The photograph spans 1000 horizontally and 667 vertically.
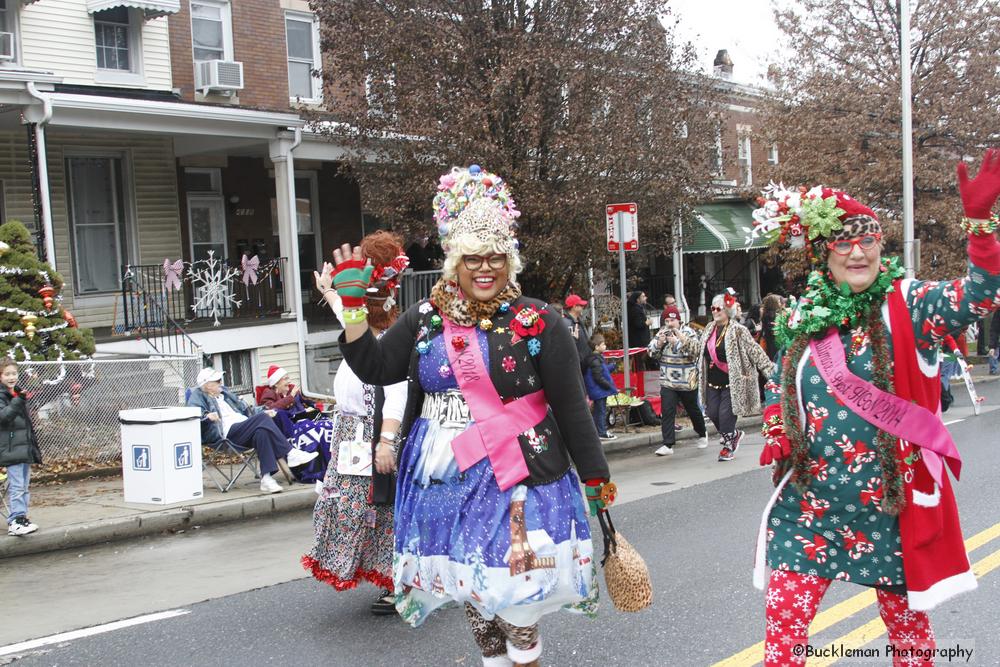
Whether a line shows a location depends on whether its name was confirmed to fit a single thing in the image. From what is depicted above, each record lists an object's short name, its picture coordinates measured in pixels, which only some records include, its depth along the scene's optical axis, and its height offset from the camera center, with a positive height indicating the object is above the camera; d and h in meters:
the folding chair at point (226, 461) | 10.04 -1.93
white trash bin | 9.16 -1.52
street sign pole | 12.98 +0.03
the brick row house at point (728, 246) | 23.72 +0.38
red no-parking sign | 12.95 +0.54
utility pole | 18.00 +2.46
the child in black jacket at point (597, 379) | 11.09 -1.20
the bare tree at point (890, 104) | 20.09 +3.04
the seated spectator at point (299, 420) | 9.66 -1.40
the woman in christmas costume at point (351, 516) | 5.50 -1.27
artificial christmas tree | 10.88 -0.20
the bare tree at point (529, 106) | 13.35 +2.24
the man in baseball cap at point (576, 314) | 11.52 -0.55
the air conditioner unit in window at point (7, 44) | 14.91 +3.62
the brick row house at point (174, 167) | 14.75 +1.94
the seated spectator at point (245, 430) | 9.95 -1.43
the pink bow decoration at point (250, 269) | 15.75 +0.22
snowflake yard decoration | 15.49 -0.08
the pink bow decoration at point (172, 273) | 14.76 +0.19
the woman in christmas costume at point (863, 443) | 3.52 -0.66
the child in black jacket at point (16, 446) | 8.04 -1.20
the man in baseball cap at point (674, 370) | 11.94 -1.23
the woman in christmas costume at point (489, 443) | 3.67 -0.62
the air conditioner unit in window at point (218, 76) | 17.02 +3.48
